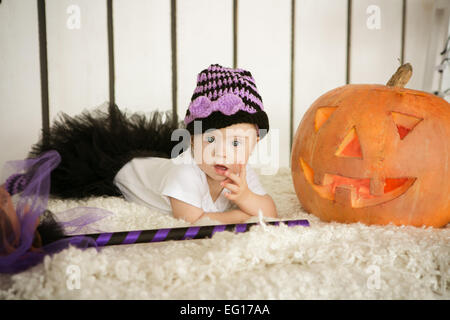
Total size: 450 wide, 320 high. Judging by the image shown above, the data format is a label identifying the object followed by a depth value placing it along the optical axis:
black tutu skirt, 1.04
